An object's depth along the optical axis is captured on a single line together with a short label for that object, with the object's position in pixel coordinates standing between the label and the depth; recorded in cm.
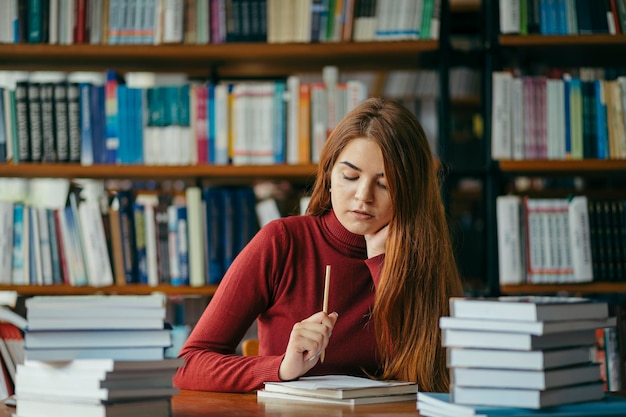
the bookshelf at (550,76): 267
